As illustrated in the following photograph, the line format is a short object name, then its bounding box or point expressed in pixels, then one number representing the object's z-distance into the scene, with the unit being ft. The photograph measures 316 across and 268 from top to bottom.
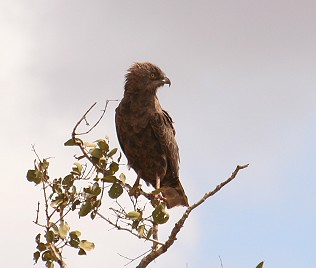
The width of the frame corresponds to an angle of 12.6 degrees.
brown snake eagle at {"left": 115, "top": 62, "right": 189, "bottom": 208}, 69.77
